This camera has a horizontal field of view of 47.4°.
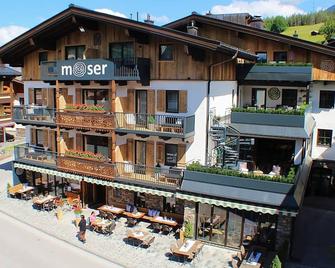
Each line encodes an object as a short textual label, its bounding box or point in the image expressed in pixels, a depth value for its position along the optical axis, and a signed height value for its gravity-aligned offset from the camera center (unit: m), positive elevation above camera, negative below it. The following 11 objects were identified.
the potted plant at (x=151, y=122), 23.83 -1.42
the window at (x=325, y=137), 28.52 -2.73
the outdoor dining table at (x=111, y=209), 25.44 -7.42
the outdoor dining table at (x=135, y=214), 24.70 -7.54
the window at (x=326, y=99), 27.79 +0.12
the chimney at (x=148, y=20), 27.89 +5.77
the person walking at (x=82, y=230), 22.36 -7.68
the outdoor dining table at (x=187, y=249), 19.84 -7.89
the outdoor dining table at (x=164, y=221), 23.42 -7.53
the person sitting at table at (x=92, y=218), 24.13 -7.59
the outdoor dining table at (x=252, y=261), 18.69 -7.99
